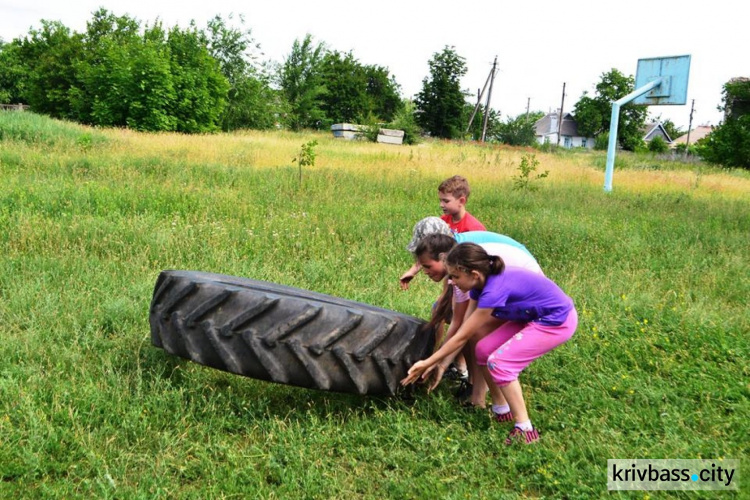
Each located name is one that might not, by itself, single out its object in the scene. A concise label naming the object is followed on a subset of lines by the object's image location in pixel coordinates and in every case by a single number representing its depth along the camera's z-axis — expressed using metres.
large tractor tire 3.09
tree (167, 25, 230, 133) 21.72
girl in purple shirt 3.03
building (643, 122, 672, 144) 87.15
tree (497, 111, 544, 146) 40.25
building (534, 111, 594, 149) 82.89
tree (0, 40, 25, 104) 51.25
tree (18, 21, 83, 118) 31.56
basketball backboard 13.94
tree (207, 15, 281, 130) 33.59
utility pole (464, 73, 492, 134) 48.04
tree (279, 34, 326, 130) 44.44
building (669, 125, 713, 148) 94.38
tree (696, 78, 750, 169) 34.88
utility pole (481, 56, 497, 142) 47.00
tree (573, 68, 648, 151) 64.50
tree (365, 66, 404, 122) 57.88
